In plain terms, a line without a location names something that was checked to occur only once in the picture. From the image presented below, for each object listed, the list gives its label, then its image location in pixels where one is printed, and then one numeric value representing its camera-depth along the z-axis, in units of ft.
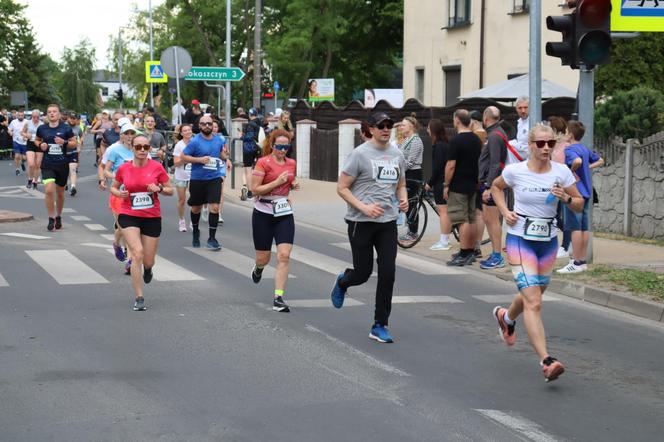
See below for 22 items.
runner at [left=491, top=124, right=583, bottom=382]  26.53
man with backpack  79.05
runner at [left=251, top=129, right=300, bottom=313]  35.27
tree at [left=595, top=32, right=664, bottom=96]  81.35
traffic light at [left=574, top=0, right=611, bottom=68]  40.91
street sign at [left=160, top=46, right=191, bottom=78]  86.58
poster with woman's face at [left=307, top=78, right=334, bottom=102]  132.87
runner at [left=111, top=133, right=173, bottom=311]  35.27
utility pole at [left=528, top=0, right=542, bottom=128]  45.75
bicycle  52.74
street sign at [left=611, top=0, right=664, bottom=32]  42.16
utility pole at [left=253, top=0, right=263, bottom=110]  109.09
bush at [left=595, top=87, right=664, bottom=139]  60.08
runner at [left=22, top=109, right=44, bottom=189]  67.70
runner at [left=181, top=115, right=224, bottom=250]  51.57
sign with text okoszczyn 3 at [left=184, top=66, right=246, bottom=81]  90.58
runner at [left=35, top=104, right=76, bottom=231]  58.13
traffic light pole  43.78
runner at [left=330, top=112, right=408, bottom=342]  29.63
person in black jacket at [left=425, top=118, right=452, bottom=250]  49.85
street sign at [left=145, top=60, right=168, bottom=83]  133.18
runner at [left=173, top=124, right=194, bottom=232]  57.77
